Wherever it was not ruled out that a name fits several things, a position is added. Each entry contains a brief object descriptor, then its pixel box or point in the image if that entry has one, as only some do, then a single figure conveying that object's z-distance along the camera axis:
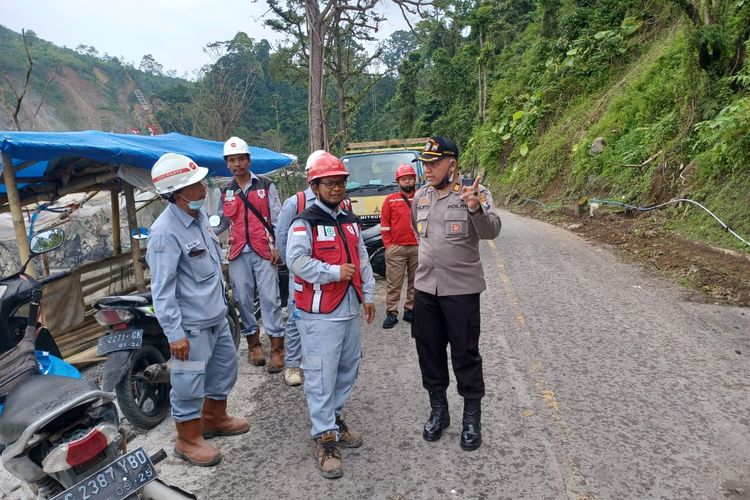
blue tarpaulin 4.21
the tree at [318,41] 10.38
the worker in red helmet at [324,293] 2.87
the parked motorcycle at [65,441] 2.01
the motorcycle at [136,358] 3.38
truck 7.55
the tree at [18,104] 11.19
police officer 3.04
